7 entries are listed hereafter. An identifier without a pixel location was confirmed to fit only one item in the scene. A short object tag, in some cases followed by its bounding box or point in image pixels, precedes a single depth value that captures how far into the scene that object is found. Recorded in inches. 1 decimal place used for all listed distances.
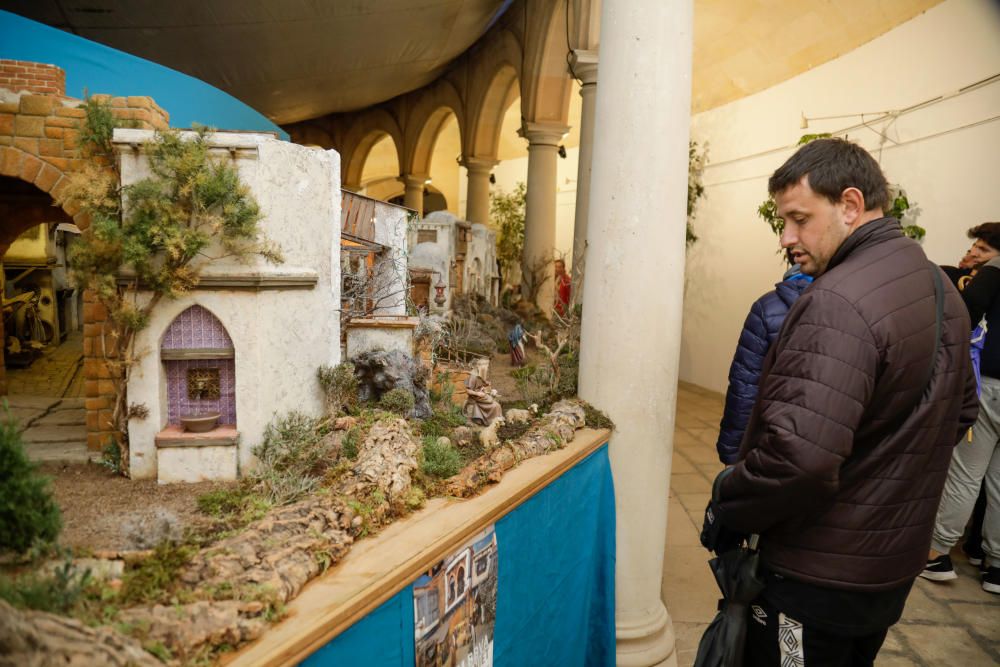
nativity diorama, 76.5
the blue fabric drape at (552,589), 79.0
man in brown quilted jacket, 69.1
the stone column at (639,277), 130.4
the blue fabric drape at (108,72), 192.1
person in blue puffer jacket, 127.0
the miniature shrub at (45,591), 56.8
